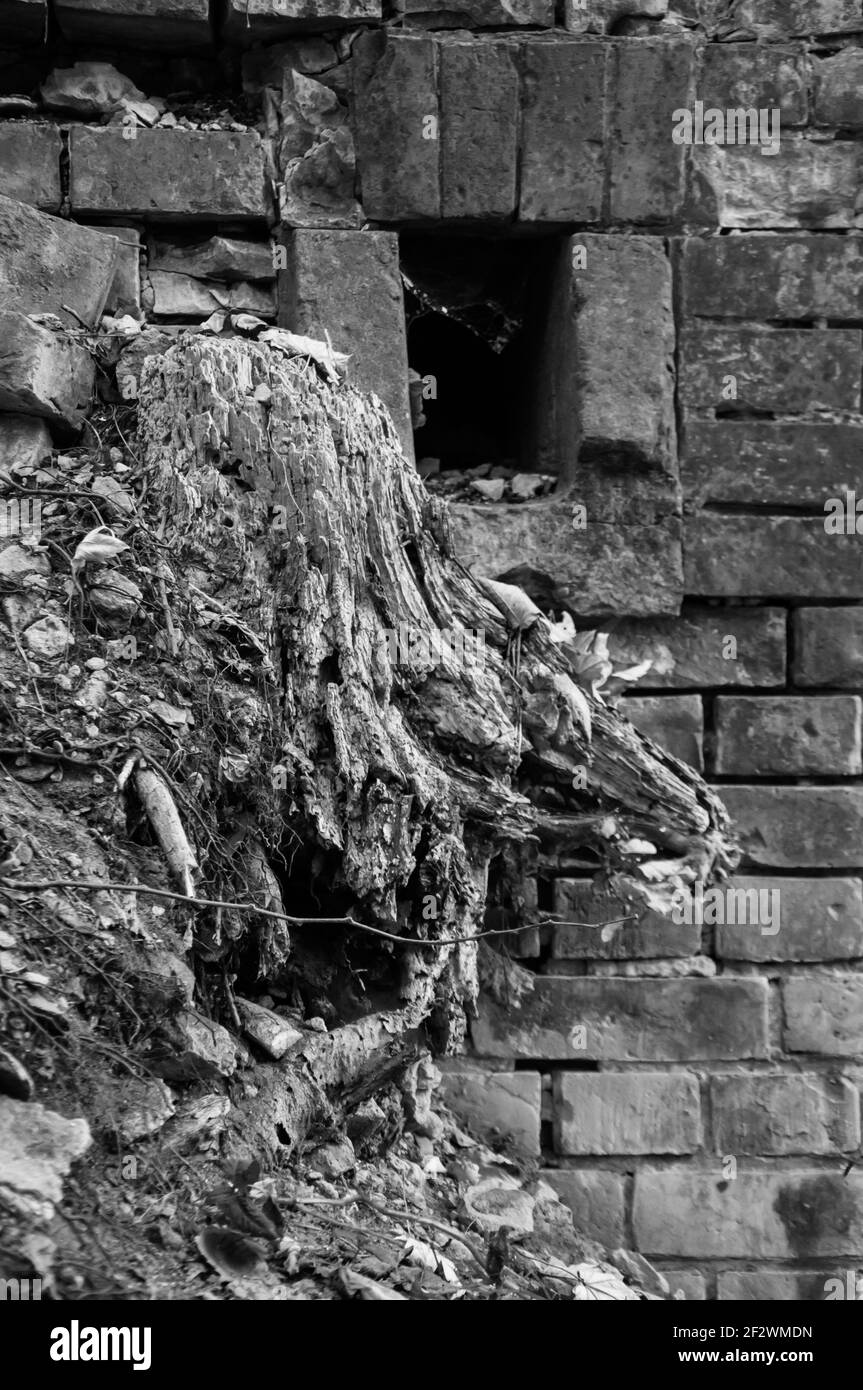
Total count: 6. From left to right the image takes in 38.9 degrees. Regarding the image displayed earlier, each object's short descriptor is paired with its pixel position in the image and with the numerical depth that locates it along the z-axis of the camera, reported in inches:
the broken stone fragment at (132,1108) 76.2
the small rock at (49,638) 96.9
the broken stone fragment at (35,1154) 68.7
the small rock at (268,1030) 94.3
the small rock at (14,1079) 73.1
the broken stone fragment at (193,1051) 83.0
